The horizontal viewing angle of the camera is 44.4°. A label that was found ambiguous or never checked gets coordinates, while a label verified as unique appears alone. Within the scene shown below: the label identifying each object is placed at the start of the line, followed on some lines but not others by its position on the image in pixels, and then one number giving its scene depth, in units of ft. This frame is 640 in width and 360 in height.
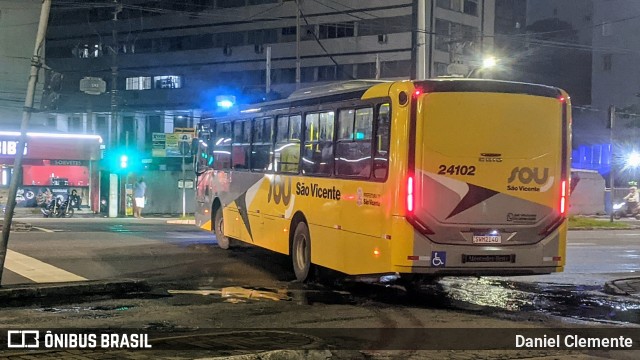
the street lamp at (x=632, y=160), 172.83
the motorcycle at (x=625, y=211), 145.89
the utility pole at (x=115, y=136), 115.96
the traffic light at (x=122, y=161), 118.93
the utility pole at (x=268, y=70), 129.90
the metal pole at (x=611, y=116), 103.47
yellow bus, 36.88
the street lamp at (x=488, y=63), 92.99
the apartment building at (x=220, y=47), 217.97
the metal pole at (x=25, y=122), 37.76
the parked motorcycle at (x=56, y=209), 112.09
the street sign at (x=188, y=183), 128.47
